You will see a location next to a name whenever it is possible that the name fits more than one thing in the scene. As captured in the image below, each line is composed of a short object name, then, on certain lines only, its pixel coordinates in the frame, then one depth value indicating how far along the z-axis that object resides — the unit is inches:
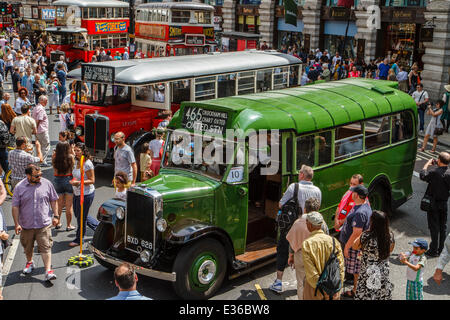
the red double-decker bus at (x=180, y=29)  1091.9
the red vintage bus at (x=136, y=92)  559.5
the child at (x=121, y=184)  350.3
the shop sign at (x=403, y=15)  1131.3
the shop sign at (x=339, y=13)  1345.4
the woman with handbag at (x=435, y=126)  653.3
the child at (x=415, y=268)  269.0
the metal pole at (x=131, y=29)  1409.4
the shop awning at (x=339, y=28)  1362.0
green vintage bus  301.4
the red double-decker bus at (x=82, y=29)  1328.7
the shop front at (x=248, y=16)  1775.3
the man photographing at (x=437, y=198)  362.9
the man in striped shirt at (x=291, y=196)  309.3
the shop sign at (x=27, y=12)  2213.6
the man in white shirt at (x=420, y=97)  748.0
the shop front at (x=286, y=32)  1593.3
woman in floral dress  261.6
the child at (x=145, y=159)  466.9
